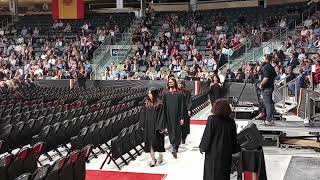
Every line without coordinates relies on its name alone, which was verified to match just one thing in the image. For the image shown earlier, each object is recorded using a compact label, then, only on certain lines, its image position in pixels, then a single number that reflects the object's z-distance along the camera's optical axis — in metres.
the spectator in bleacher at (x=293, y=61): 16.53
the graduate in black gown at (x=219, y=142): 5.07
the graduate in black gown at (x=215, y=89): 11.78
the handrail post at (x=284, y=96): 11.33
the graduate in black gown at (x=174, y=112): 7.92
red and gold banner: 27.42
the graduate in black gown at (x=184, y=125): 8.67
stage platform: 7.88
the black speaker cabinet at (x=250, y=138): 5.45
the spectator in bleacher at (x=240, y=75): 16.88
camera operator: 8.35
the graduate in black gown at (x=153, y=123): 7.24
